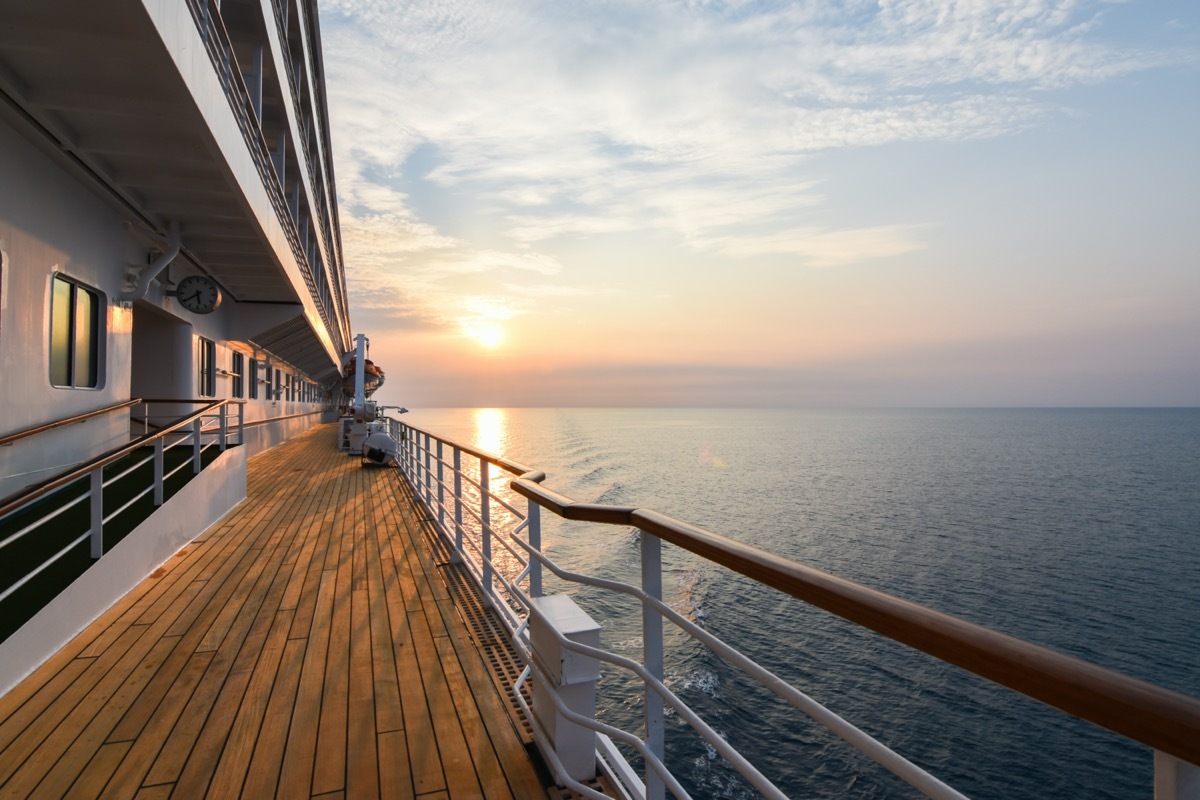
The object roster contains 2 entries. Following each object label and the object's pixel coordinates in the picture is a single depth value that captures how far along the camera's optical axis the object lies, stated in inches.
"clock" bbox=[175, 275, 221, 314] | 325.7
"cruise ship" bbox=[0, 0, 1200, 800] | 68.1
